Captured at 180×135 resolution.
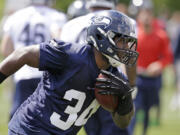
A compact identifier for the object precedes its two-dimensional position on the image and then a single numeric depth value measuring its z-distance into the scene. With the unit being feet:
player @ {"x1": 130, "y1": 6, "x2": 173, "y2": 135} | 61.93
